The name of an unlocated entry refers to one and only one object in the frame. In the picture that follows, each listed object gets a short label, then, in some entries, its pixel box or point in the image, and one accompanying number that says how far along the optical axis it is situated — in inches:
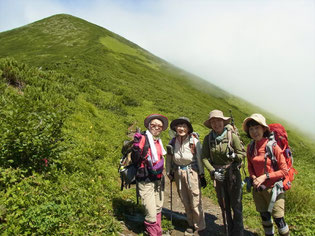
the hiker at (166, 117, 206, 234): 223.5
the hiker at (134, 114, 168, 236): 203.2
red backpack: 188.2
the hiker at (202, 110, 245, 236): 211.2
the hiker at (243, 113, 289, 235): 186.8
